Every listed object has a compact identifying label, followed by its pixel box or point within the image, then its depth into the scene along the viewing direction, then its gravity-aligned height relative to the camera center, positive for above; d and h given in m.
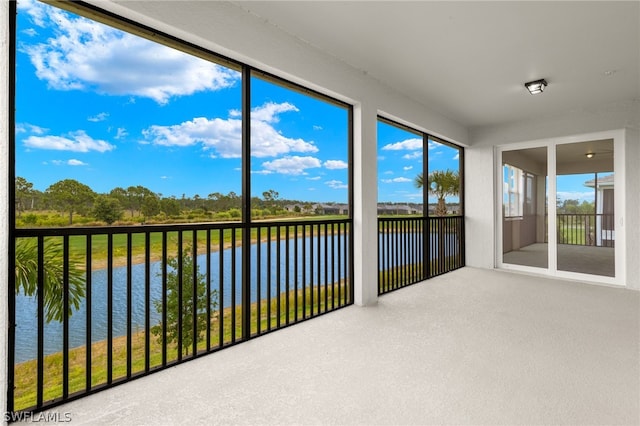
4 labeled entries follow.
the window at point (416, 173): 3.97 +0.62
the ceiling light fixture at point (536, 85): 3.38 +1.42
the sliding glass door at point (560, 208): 4.28 +0.08
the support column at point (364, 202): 3.19 +0.14
